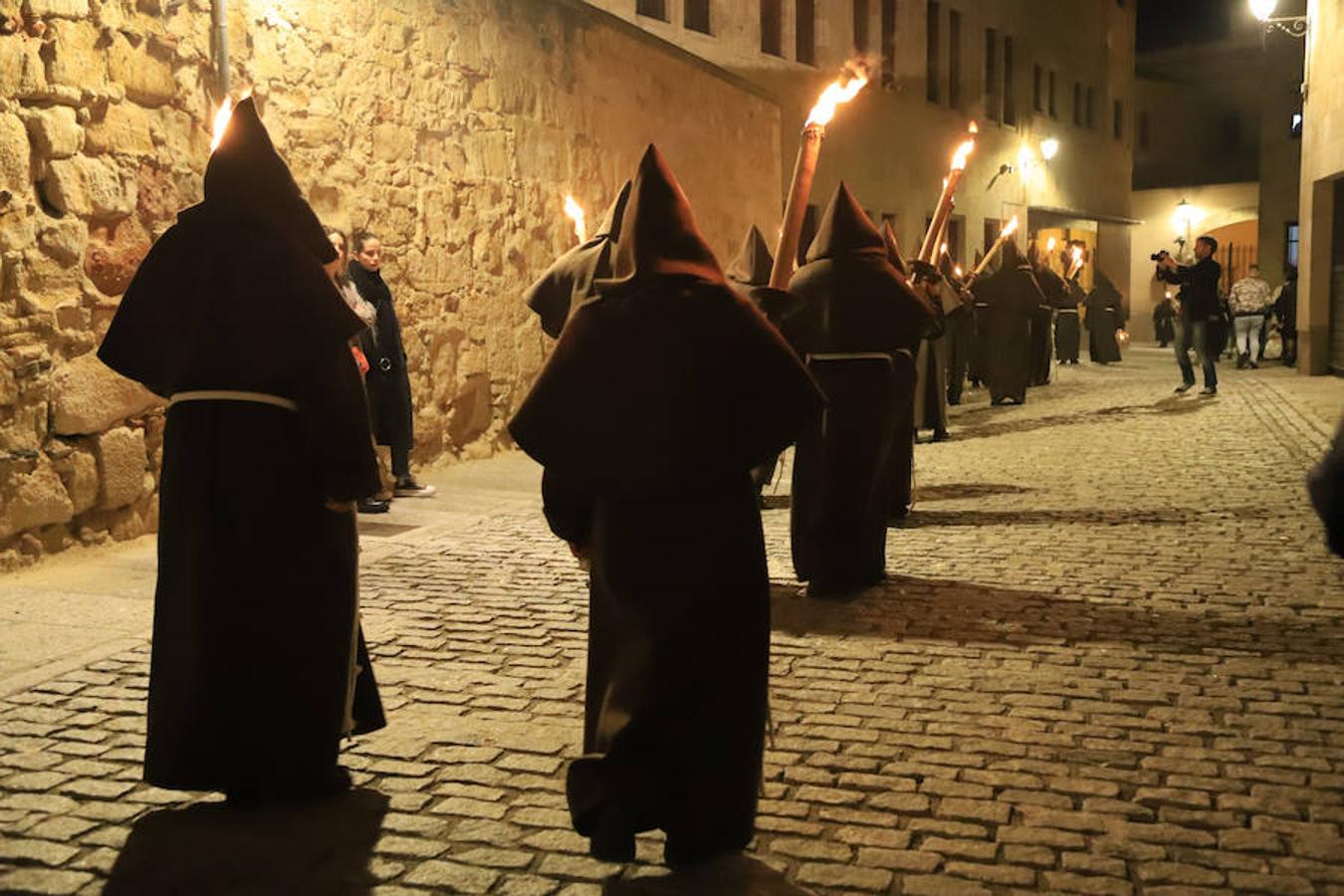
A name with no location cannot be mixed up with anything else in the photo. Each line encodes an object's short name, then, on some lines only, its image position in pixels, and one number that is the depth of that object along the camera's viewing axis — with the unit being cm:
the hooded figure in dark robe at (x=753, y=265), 991
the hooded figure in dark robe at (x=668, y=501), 367
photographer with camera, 1723
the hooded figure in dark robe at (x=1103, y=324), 2916
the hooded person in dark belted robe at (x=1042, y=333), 2138
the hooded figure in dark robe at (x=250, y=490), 414
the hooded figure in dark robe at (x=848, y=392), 714
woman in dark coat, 1009
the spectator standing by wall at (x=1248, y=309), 2417
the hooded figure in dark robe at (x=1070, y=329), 2767
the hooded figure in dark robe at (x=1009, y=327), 1880
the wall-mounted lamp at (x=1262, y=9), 1941
